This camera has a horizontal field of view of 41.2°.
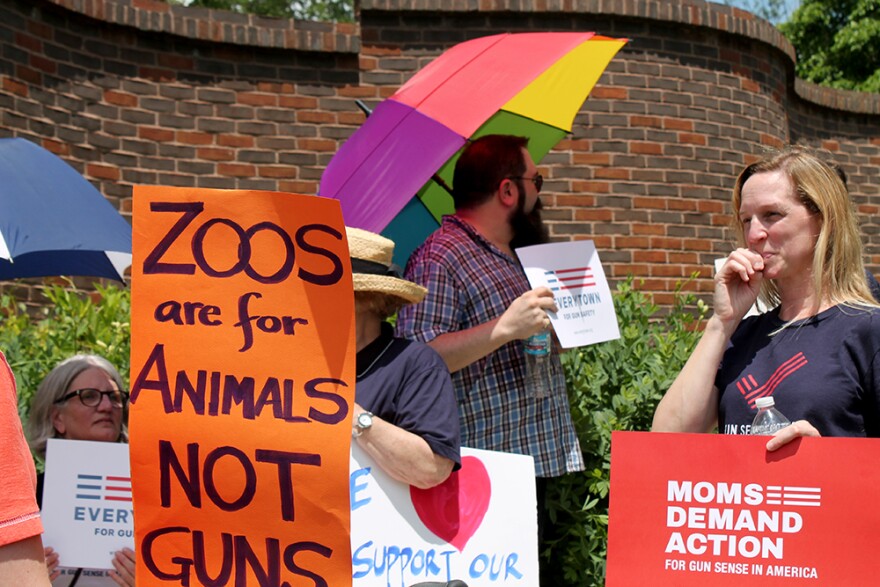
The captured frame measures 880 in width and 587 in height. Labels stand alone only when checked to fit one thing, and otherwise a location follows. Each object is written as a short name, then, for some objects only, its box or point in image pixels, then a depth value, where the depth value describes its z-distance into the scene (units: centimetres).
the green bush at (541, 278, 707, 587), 438
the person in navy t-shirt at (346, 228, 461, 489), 322
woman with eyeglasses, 426
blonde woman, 261
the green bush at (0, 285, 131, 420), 511
